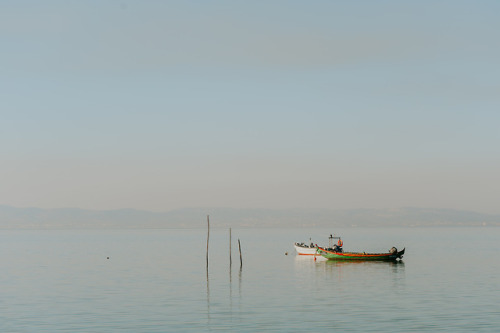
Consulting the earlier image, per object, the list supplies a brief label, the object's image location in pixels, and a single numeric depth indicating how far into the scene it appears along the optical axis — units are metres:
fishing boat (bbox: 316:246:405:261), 99.56
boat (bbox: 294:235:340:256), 116.62
